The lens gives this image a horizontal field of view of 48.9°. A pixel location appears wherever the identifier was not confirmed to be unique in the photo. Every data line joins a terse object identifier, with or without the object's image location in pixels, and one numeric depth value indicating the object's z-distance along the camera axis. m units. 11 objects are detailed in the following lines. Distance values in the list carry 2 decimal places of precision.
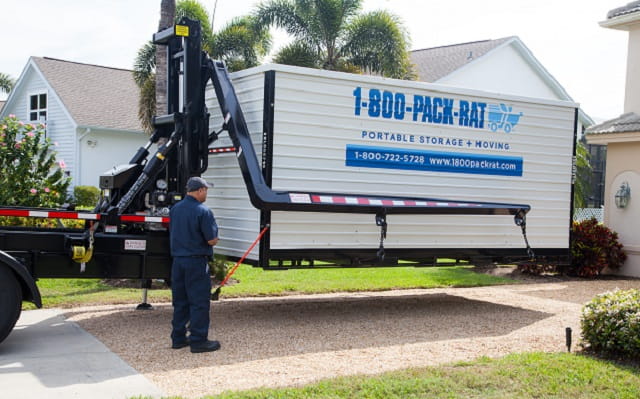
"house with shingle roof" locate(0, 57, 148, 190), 26.12
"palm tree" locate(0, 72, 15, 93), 42.72
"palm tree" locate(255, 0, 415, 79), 18.14
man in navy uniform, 7.02
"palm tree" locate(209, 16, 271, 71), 17.61
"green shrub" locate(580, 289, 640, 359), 6.87
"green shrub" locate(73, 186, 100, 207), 23.69
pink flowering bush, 12.23
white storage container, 8.30
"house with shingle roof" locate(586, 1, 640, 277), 14.31
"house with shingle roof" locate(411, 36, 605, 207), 27.28
